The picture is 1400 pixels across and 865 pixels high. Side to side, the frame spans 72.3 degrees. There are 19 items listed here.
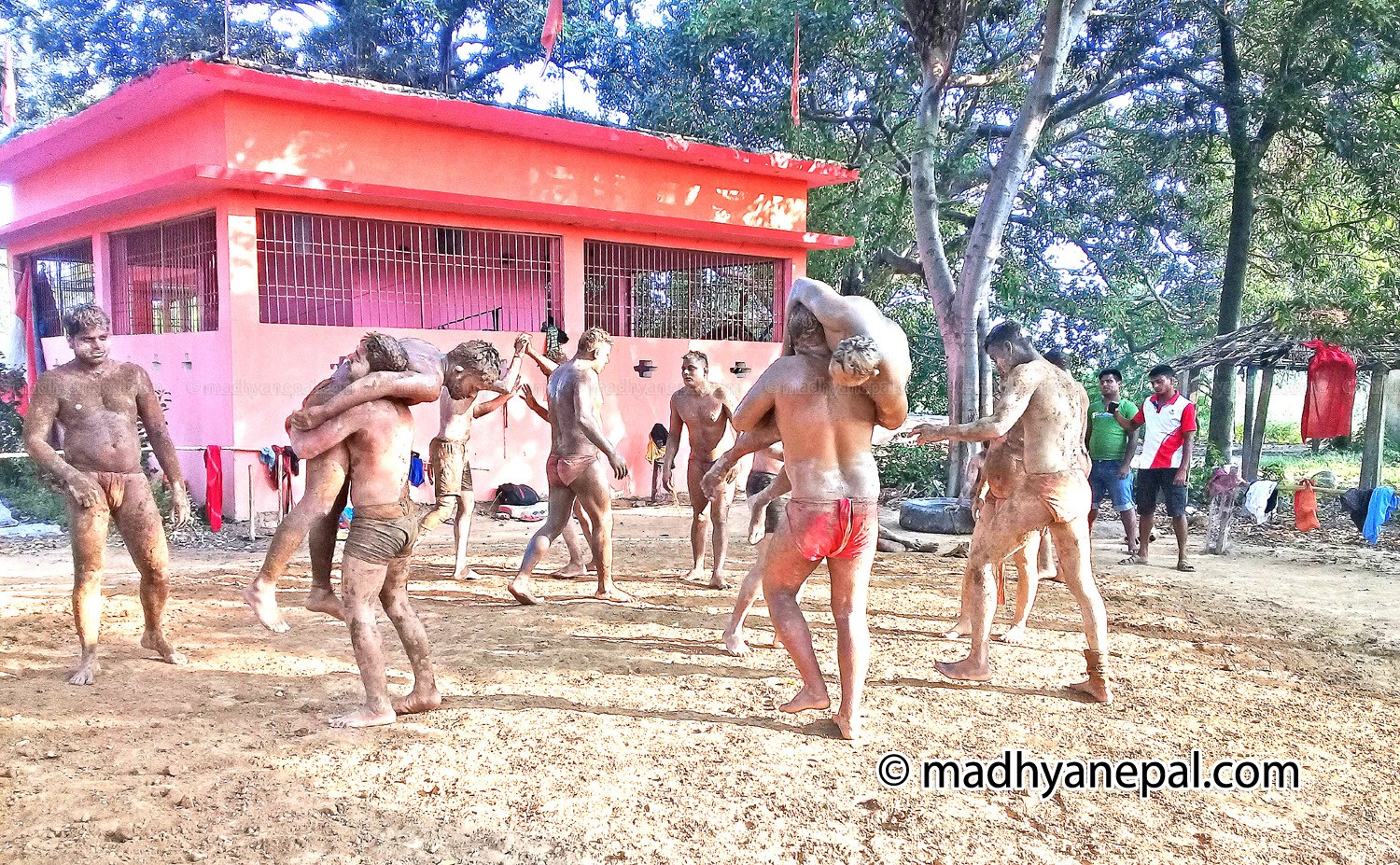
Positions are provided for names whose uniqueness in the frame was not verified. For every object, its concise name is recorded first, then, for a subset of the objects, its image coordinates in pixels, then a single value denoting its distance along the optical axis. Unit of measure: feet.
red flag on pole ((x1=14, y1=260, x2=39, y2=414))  39.81
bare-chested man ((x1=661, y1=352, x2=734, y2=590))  21.94
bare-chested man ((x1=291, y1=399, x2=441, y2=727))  12.82
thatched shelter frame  33.37
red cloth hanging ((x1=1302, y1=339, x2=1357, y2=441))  33.73
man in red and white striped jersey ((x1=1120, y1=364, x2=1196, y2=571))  26.23
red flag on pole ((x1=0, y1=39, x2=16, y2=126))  42.73
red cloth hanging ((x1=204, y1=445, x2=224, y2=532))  29.01
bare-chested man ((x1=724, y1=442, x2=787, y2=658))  16.97
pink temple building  31.24
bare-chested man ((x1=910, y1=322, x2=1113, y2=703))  14.57
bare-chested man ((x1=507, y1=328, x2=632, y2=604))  20.16
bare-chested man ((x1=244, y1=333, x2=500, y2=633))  12.77
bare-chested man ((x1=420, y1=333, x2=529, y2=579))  22.43
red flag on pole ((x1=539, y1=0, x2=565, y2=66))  38.88
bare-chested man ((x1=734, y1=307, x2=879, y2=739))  12.73
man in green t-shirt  26.66
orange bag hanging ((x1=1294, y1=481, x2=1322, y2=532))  31.01
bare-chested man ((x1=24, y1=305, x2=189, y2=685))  14.84
